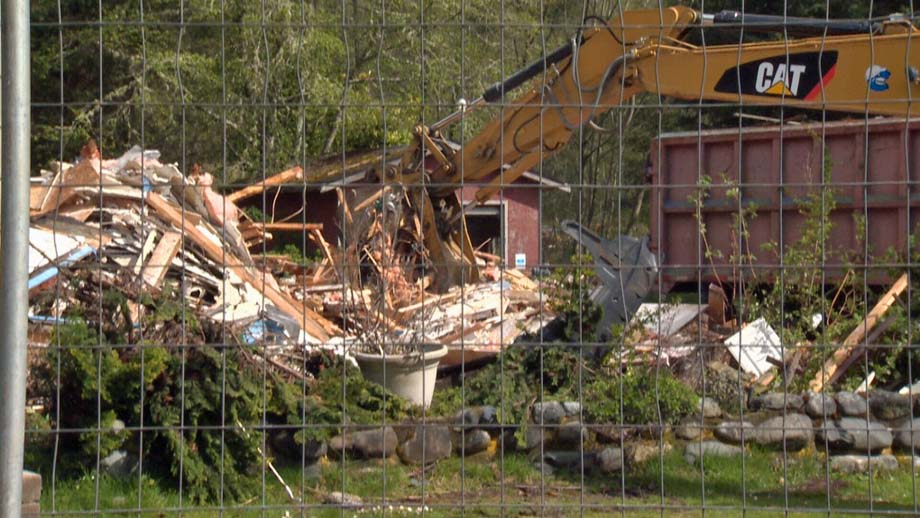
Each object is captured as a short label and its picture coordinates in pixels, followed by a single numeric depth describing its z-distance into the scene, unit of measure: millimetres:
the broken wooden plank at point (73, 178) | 22703
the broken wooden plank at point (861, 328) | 19219
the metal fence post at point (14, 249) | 7430
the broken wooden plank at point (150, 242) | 22969
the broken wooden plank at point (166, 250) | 22062
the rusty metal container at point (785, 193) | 25453
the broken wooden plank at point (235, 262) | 23797
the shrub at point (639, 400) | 14523
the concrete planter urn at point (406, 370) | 17406
